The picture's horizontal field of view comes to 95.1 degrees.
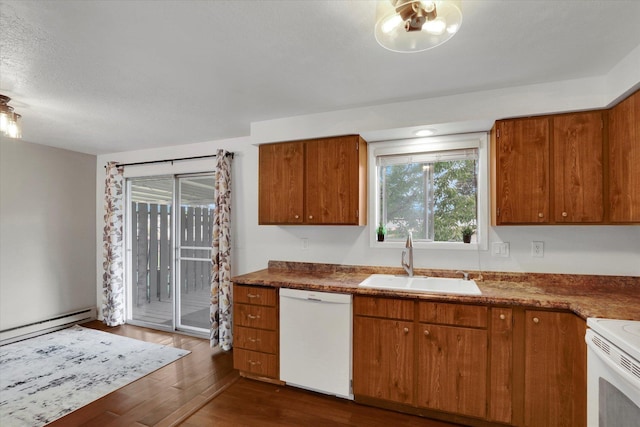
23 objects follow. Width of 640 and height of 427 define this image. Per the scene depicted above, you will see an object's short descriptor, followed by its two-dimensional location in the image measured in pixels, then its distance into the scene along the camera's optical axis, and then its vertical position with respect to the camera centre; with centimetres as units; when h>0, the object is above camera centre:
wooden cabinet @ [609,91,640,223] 181 +33
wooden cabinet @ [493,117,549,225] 216 +31
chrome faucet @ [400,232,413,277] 260 -41
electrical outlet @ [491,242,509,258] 246 -30
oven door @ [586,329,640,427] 125 -84
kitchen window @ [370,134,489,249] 258 +22
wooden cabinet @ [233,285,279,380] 255 -104
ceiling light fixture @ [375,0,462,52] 114 +80
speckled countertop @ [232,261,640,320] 181 -57
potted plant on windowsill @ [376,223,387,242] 282 -18
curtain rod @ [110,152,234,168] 360 +72
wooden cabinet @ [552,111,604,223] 206 +32
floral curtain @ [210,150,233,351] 330 -51
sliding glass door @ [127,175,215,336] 389 -50
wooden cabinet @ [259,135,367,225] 264 +31
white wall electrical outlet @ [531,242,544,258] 238 -30
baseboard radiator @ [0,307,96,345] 346 -142
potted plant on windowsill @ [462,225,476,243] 256 -18
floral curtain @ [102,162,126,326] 405 -50
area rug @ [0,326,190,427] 225 -148
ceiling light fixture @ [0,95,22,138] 232 +78
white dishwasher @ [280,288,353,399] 229 -103
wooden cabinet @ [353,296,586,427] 183 -102
